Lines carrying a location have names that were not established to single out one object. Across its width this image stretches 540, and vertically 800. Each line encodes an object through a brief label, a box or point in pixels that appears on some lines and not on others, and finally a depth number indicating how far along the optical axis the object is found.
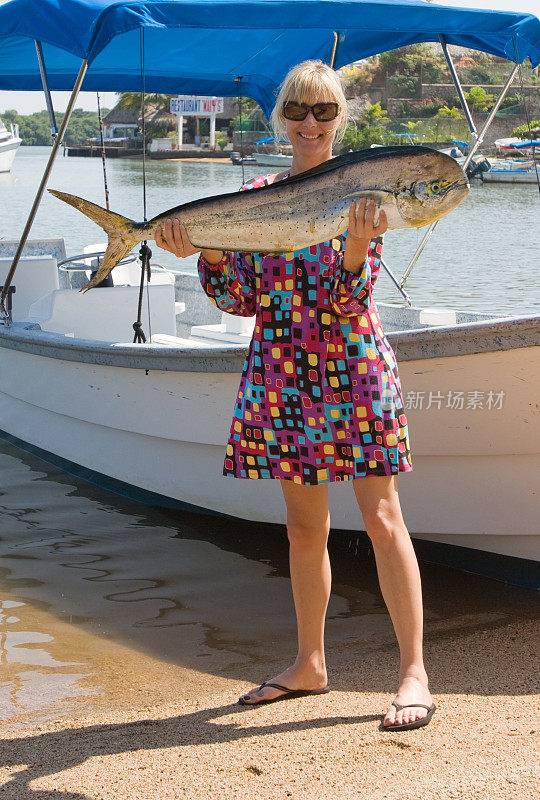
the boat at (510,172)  48.47
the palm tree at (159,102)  82.44
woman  2.97
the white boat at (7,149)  50.69
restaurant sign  52.59
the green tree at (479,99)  70.69
